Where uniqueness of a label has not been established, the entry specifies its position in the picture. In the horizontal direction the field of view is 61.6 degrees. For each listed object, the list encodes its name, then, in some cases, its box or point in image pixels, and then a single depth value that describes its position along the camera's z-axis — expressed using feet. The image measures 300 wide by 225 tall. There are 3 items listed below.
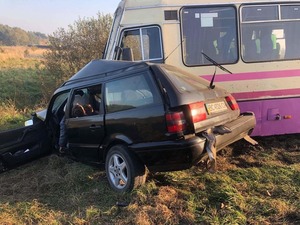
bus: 15.63
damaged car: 9.94
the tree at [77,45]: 35.97
